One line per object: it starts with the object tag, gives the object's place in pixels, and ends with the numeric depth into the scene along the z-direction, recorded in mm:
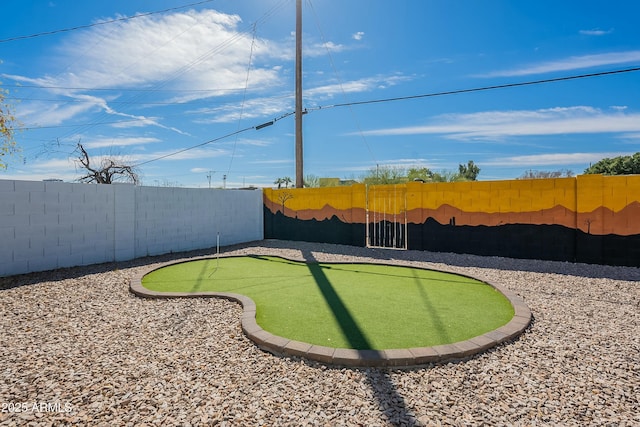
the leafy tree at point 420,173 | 27147
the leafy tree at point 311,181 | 27016
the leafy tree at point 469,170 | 39250
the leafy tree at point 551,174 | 18238
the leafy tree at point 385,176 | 25422
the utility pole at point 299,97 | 12758
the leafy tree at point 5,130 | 7746
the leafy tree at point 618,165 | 31373
